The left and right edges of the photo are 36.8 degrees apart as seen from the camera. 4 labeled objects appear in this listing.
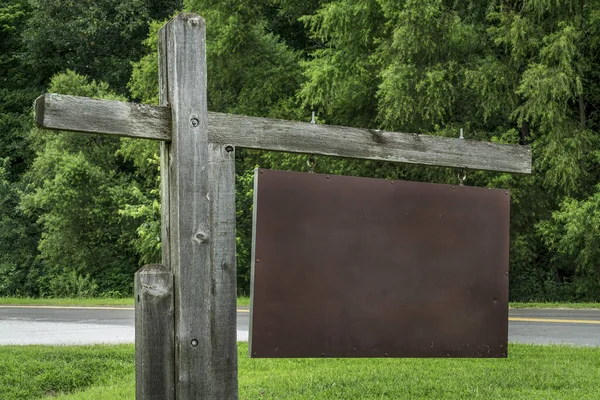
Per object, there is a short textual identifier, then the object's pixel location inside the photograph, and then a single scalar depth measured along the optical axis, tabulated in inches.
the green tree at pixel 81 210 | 1045.2
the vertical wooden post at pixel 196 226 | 169.0
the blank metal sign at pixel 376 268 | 182.7
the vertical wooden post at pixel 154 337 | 166.9
